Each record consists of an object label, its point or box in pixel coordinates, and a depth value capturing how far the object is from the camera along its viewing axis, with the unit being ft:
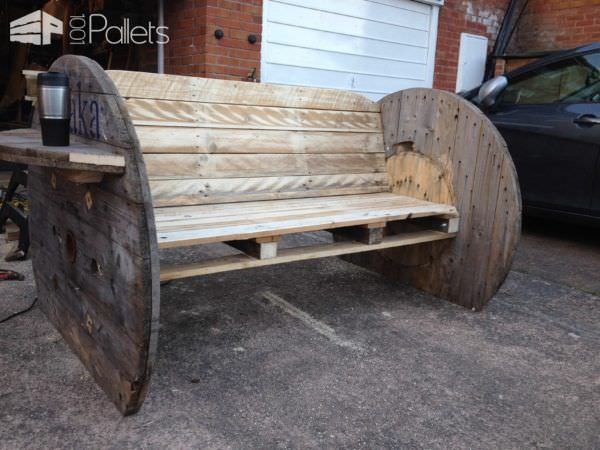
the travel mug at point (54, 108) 6.45
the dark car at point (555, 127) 14.52
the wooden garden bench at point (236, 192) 6.14
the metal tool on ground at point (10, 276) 10.95
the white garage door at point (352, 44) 18.54
